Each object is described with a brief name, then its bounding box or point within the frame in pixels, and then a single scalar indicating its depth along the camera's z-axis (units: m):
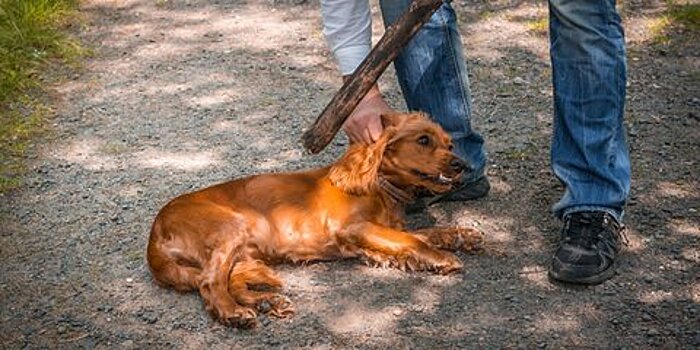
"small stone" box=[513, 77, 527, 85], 6.01
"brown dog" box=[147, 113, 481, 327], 3.85
